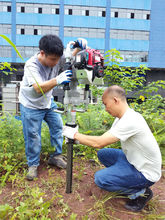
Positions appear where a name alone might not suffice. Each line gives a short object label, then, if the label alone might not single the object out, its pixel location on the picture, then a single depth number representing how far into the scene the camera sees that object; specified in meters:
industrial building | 22.41
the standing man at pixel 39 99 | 2.25
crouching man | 1.88
